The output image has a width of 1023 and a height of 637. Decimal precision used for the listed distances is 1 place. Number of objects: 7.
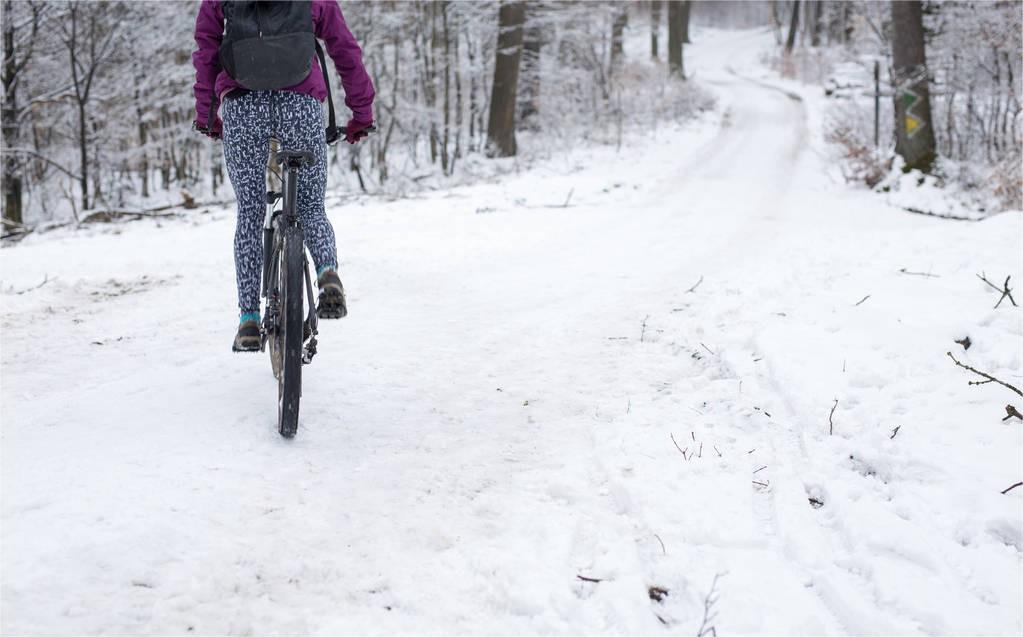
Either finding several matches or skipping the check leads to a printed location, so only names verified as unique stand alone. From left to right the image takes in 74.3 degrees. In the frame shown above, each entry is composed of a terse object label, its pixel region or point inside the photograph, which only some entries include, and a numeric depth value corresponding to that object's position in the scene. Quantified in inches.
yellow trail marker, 472.4
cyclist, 111.8
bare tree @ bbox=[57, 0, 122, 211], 494.9
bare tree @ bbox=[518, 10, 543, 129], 729.0
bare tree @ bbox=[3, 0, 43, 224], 468.8
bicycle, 110.4
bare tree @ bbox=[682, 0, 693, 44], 1645.5
